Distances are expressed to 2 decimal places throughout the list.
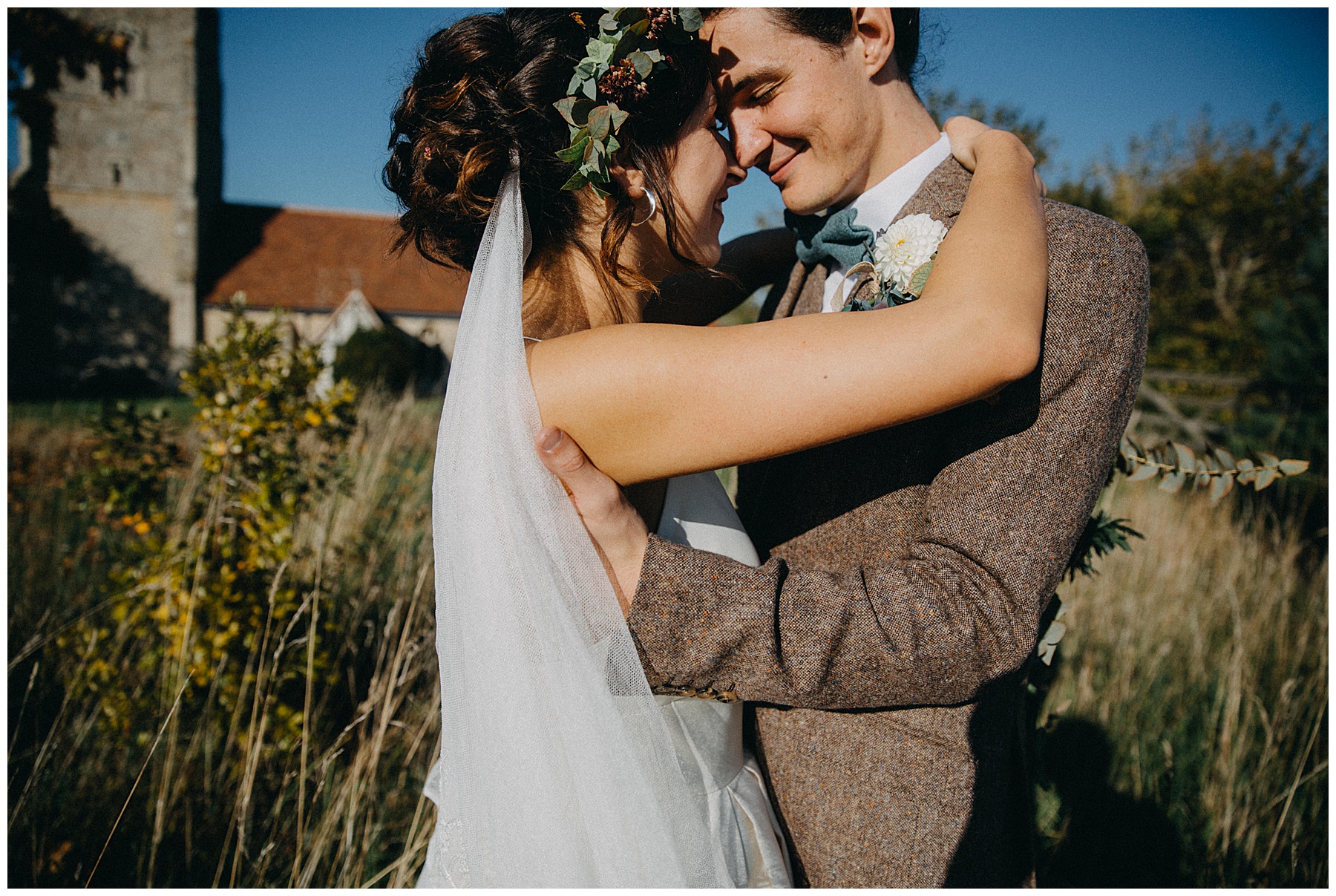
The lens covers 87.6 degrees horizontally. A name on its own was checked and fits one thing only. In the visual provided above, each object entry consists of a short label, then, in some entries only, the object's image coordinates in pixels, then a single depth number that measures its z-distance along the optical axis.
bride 1.12
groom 1.14
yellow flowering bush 2.85
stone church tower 25.05
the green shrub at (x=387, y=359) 17.94
